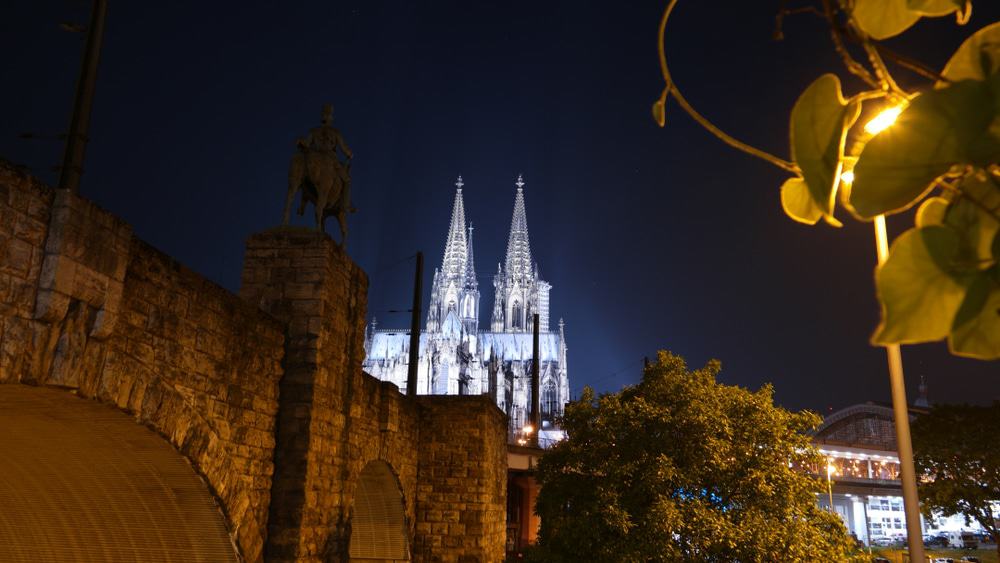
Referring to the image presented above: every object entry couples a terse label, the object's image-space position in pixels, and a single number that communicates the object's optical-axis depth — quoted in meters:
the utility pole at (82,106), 8.04
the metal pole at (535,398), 33.64
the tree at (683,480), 11.43
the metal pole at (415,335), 23.27
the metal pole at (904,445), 6.86
